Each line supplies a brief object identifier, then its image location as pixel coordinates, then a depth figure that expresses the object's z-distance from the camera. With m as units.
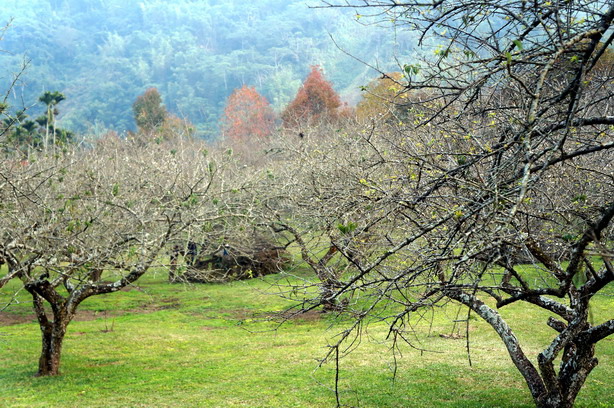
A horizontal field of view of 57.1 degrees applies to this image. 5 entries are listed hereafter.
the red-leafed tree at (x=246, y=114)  56.50
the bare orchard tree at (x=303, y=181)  13.92
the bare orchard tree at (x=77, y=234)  9.62
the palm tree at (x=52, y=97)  25.10
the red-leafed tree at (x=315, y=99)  47.41
